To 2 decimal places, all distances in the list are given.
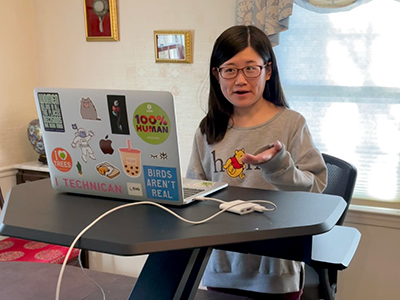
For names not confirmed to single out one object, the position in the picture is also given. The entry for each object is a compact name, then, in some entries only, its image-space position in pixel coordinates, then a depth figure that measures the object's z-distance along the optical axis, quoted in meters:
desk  0.66
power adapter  0.79
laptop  0.82
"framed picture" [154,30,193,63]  2.46
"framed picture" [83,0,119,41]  2.64
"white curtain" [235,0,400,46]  2.09
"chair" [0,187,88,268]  2.37
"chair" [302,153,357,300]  1.73
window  2.12
